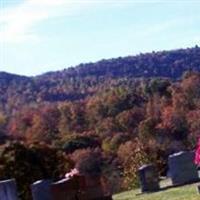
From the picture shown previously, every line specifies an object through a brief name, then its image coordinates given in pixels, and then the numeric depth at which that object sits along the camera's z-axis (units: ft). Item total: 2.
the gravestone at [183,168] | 72.28
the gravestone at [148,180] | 72.16
